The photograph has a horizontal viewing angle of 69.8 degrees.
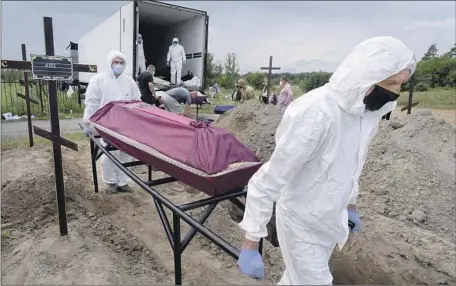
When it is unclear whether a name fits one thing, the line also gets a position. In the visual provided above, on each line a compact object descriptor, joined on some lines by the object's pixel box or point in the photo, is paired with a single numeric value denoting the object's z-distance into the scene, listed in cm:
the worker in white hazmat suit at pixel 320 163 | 141
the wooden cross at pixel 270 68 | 1102
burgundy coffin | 205
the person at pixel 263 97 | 1322
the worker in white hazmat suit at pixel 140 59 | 880
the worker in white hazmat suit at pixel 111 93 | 424
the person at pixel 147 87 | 650
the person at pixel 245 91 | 1111
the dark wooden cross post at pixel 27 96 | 620
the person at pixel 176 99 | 634
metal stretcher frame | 175
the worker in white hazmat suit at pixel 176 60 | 1004
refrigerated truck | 844
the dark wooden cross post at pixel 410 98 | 823
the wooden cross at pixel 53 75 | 276
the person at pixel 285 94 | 894
